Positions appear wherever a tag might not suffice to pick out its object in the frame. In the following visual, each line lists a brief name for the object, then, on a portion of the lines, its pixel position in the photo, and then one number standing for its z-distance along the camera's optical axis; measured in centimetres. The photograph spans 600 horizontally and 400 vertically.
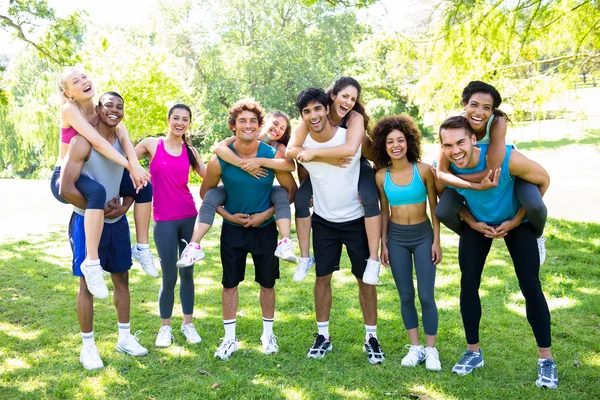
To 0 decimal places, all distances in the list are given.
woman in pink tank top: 427
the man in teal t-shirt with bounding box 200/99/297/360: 410
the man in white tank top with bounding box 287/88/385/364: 392
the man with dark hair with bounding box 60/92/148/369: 377
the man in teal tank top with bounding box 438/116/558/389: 358
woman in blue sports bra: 387
